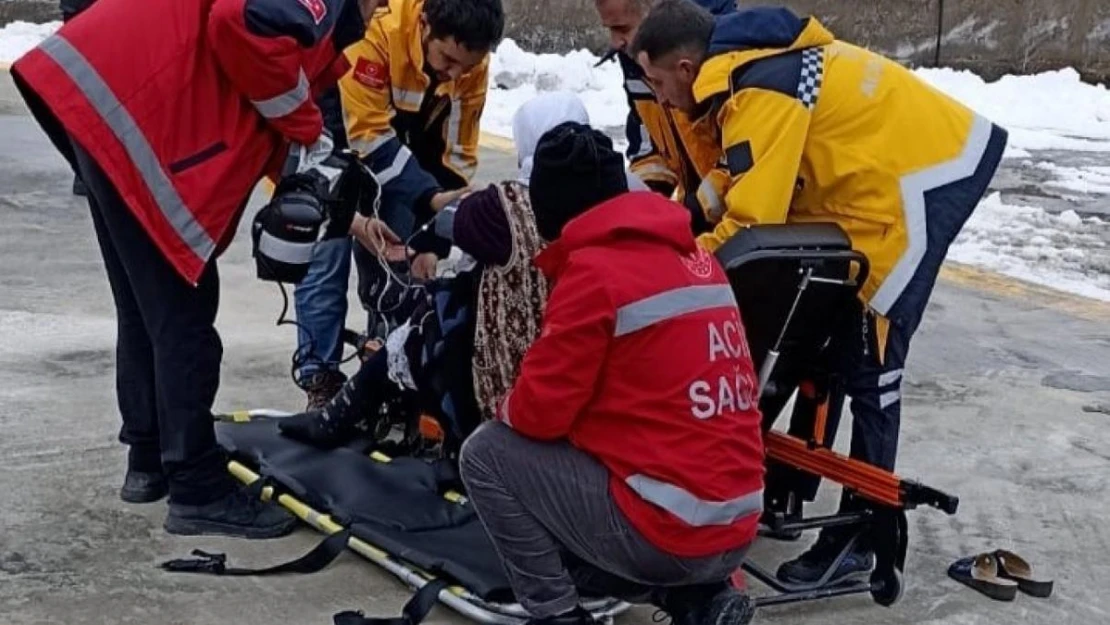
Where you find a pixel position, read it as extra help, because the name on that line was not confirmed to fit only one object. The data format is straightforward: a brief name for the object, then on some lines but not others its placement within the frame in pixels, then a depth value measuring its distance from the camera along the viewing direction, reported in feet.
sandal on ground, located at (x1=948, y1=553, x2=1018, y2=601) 13.61
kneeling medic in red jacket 10.94
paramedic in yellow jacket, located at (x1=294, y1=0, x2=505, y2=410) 15.53
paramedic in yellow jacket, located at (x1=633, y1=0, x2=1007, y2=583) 12.69
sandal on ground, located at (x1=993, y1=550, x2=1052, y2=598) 13.75
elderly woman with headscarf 12.68
